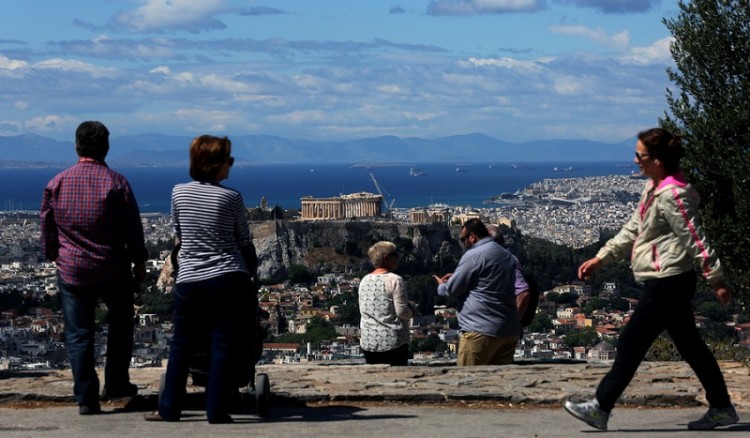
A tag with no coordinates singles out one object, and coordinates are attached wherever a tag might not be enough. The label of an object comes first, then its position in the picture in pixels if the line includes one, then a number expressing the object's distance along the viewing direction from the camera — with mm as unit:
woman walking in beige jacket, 10985
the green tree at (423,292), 70236
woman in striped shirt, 11521
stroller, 11952
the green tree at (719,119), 20085
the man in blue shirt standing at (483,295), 14897
